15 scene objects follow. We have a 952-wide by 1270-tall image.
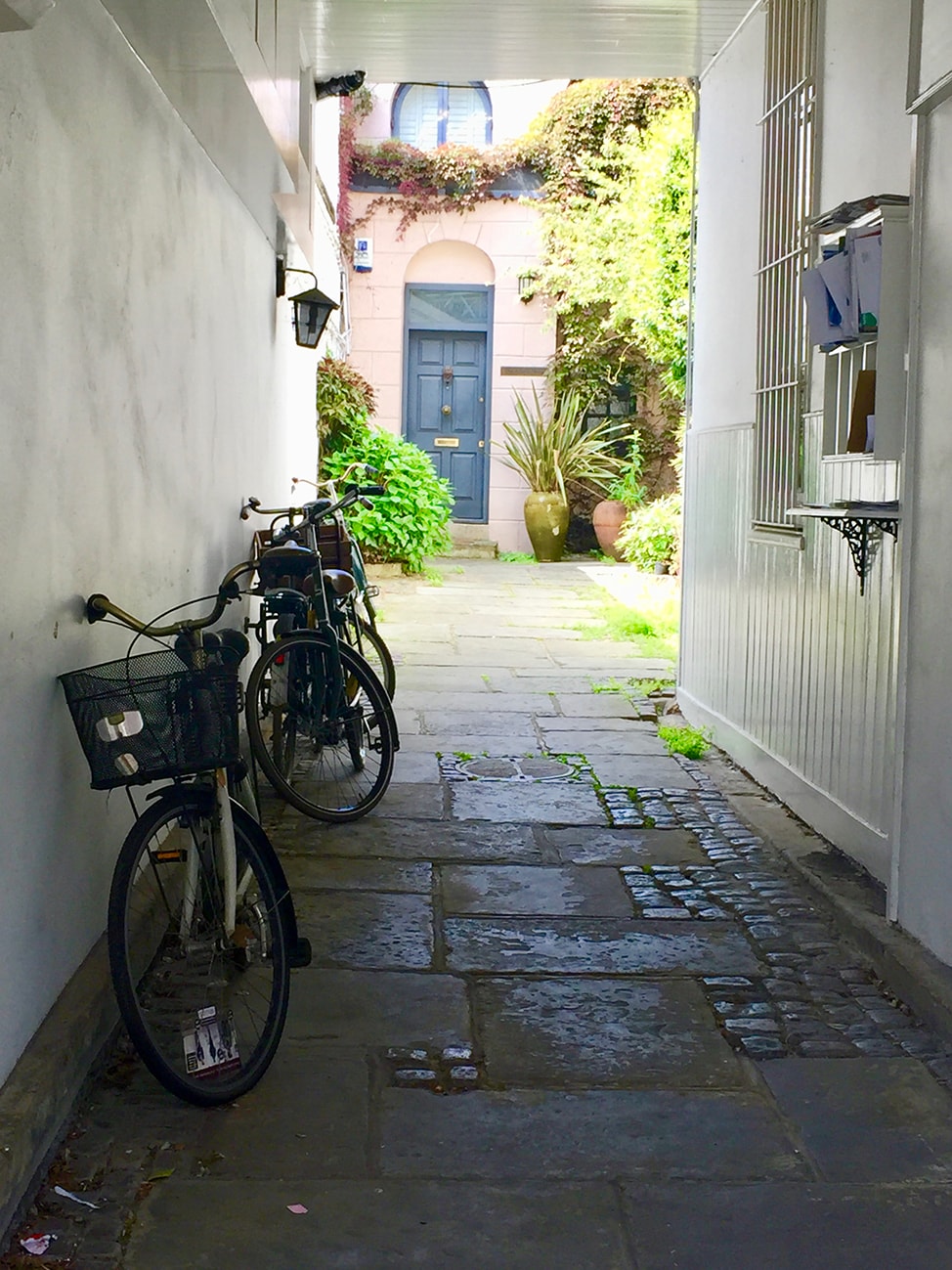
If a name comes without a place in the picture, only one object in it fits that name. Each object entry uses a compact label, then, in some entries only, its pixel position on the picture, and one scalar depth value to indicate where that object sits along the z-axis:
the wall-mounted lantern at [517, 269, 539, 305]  14.77
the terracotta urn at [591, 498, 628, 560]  14.38
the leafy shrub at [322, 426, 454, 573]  11.91
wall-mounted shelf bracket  3.97
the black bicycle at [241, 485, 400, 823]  4.80
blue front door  15.40
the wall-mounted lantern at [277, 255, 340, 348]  7.12
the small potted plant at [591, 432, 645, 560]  14.10
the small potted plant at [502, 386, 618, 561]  14.35
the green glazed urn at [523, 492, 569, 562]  14.35
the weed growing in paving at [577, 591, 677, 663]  9.00
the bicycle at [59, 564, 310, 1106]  2.74
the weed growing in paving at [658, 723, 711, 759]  6.04
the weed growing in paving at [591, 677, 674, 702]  7.43
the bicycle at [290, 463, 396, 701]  5.96
